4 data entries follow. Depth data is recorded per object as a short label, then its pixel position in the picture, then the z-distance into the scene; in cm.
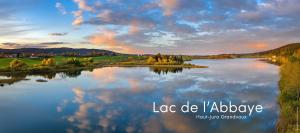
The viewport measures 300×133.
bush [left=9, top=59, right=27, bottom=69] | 6596
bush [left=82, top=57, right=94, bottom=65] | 9680
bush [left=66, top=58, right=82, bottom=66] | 8662
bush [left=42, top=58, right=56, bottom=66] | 7744
